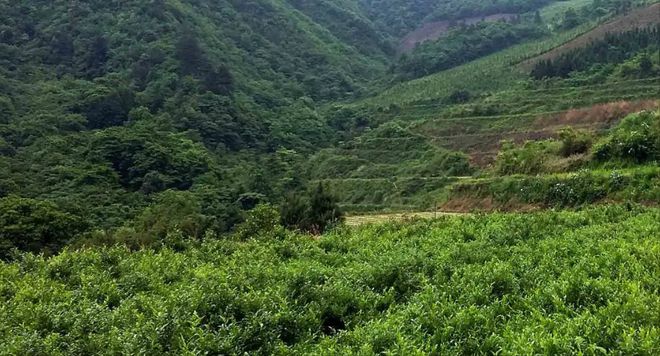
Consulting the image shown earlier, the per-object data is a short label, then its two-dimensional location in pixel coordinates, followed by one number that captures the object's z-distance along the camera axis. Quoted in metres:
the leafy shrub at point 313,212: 33.38
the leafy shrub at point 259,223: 29.70
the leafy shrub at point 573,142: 38.03
